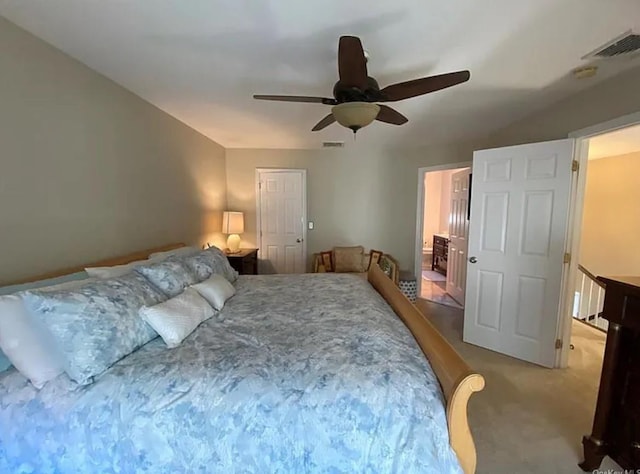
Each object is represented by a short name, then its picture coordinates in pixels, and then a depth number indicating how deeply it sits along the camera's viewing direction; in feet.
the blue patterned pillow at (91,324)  4.51
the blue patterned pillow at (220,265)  9.10
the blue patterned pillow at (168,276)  6.73
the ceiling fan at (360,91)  5.90
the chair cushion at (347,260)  16.93
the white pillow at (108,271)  6.56
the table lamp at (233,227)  15.62
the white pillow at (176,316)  5.49
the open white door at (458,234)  16.19
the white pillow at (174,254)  8.46
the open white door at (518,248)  9.80
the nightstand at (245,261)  14.78
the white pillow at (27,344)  4.47
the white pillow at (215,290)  7.25
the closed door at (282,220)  17.61
